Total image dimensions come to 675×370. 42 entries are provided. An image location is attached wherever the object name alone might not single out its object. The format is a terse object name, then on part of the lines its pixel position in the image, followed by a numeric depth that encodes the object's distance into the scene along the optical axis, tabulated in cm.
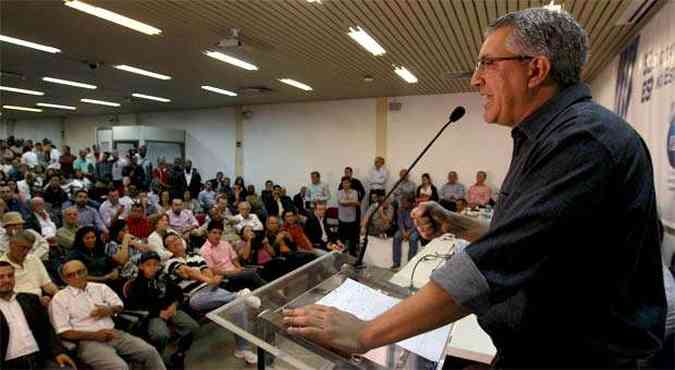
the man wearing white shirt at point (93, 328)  252
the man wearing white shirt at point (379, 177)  855
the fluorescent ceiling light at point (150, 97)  931
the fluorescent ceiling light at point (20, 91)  845
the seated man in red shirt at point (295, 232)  534
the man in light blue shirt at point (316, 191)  847
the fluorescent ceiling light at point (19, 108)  1166
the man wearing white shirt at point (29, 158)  910
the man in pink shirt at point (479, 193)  748
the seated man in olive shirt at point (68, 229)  456
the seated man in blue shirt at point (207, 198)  770
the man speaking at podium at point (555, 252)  53
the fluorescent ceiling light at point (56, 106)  1120
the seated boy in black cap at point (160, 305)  297
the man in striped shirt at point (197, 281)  322
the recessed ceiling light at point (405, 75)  593
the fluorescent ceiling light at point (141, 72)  629
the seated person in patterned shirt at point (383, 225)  610
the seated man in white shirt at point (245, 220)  577
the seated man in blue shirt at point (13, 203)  500
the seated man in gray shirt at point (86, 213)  525
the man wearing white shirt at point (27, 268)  312
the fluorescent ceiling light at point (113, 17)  365
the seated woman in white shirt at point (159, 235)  414
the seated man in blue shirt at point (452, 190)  769
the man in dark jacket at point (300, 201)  784
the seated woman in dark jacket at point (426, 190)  756
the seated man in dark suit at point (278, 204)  773
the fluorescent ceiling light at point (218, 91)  797
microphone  128
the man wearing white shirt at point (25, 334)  233
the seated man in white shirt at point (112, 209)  575
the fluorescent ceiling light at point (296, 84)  696
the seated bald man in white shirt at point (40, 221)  473
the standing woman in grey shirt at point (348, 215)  746
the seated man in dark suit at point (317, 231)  604
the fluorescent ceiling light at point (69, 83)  740
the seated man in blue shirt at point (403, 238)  597
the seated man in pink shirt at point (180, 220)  574
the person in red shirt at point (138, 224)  508
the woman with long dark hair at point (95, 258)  359
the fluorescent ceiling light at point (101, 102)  1039
